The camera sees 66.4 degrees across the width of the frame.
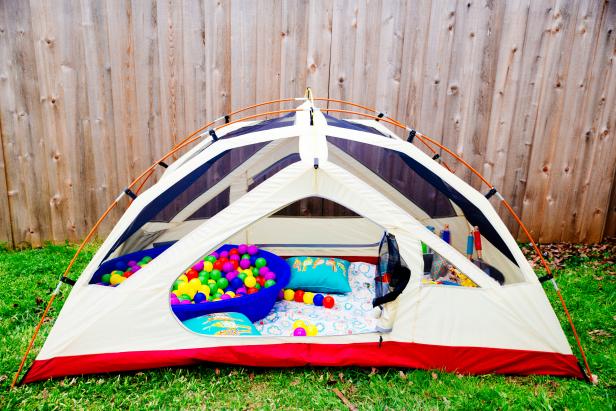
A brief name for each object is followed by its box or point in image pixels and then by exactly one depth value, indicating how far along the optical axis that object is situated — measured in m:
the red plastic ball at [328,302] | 3.31
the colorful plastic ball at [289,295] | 3.40
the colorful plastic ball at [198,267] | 3.63
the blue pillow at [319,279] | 3.48
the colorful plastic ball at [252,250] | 3.77
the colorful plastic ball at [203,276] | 3.42
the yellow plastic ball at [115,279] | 3.08
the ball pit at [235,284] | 2.91
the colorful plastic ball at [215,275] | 3.50
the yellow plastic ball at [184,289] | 3.24
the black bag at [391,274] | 2.51
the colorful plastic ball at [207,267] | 3.62
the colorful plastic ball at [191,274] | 3.53
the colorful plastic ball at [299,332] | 2.65
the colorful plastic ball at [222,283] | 3.42
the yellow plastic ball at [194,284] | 3.27
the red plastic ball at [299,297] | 3.39
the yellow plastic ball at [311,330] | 2.90
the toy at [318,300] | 3.35
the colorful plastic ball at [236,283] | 3.44
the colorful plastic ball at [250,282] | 3.45
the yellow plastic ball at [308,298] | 3.37
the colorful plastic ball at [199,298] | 3.15
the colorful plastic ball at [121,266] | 3.25
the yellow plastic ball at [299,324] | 2.96
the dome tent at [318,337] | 2.48
